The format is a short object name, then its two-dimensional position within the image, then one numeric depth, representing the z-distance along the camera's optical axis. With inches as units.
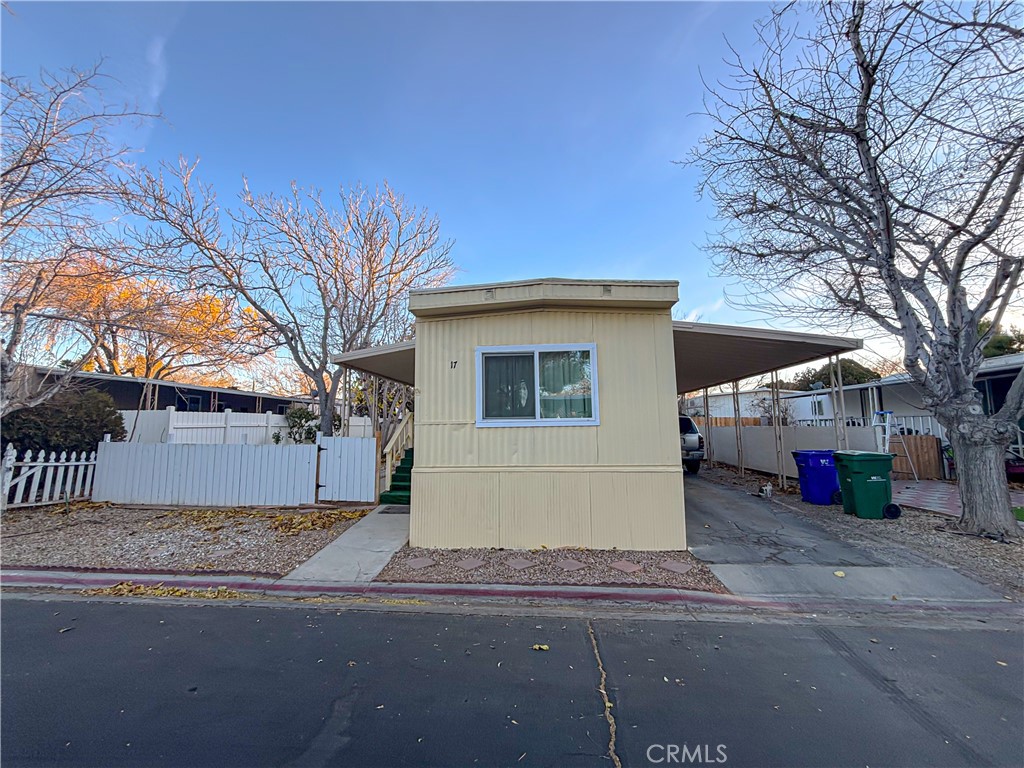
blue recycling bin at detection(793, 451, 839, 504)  354.6
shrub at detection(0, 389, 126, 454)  342.6
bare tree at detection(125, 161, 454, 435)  425.7
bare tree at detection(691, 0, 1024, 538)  239.6
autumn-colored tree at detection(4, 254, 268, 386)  313.9
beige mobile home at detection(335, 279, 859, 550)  243.1
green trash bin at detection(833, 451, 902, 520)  303.9
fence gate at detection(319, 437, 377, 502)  352.5
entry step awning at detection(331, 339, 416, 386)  311.7
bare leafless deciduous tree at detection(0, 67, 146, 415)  277.6
